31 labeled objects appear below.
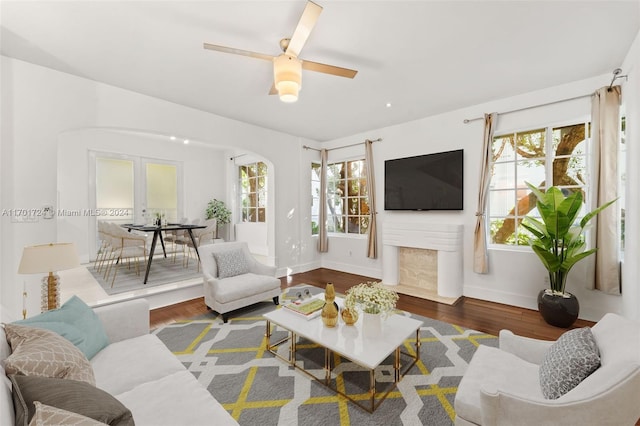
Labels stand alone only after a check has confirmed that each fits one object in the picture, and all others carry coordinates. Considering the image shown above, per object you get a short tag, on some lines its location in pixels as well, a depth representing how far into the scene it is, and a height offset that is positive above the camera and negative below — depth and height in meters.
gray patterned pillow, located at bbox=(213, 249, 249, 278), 3.38 -0.66
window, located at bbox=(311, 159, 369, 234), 5.23 +0.28
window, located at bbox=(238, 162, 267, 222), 7.00 +0.56
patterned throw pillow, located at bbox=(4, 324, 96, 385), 1.04 -0.59
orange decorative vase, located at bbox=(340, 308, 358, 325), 2.14 -0.85
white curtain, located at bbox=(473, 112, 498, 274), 3.57 +0.10
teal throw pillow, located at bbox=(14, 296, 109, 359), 1.44 -0.64
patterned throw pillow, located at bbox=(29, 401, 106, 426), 0.71 -0.55
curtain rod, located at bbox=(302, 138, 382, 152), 4.79 +1.29
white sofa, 1.16 -0.89
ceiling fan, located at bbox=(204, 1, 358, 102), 1.86 +1.11
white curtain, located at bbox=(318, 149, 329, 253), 5.54 +0.03
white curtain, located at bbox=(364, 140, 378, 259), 4.82 +0.12
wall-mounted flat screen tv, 3.93 +0.45
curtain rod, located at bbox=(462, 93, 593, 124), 3.03 +1.28
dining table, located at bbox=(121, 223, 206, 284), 4.16 -0.27
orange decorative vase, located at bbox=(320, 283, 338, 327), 2.13 -0.80
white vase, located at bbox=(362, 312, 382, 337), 1.97 -0.85
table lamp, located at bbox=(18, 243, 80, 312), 1.92 -0.36
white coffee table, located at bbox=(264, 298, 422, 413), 1.75 -0.94
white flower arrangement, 1.95 -0.66
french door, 6.04 +0.61
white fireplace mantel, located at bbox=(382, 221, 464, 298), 3.78 -0.51
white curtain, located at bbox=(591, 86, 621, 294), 2.75 +0.26
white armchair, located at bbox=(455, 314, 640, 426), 0.95 -0.75
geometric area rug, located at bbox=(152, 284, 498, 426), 1.71 -1.29
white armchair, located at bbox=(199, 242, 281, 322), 3.04 -0.83
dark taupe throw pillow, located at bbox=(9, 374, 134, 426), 0.86 -0.62
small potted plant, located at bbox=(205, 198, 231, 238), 7.47 +0.01
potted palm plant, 2.77 -0.41
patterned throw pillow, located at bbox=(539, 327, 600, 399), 1.13 -0.69
